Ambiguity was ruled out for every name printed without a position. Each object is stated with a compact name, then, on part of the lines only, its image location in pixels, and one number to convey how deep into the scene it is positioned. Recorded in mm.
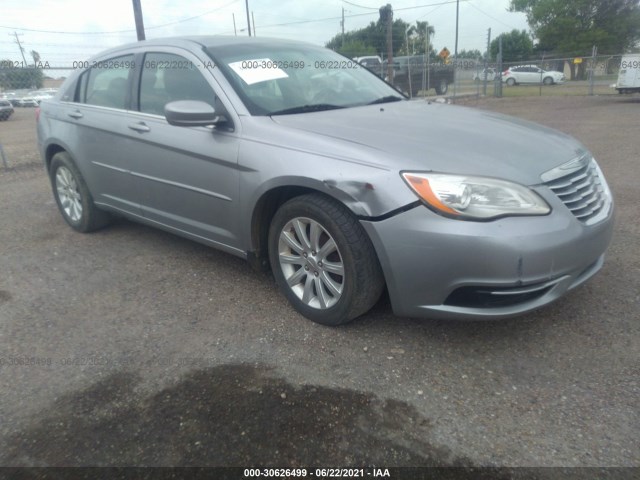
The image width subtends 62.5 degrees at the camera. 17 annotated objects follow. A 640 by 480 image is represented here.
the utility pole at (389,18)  22000
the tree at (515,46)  53775
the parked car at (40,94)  26906
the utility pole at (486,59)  23606
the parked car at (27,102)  27219
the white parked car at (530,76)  36125
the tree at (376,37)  56353
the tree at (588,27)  49094
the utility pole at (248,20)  36469
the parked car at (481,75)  25250
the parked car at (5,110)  21216
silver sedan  2475
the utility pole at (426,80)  20516
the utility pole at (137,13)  13750
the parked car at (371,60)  24216
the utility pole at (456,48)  22538
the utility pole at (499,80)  23334
